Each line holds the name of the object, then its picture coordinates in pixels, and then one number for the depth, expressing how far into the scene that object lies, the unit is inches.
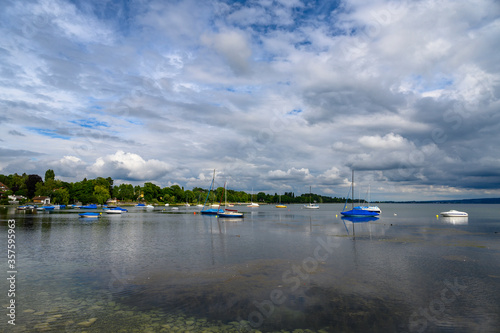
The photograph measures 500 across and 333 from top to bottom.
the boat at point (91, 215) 3784.5
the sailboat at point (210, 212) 4848.2
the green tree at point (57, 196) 7746.1
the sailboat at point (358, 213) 4633.6
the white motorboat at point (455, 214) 4943.4
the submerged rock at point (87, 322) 585.8
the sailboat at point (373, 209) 5321.9
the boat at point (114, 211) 5216.5
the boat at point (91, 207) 6610.2
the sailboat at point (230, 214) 4145.7
